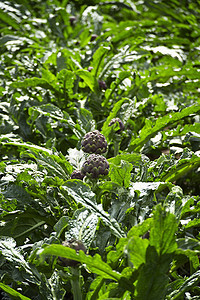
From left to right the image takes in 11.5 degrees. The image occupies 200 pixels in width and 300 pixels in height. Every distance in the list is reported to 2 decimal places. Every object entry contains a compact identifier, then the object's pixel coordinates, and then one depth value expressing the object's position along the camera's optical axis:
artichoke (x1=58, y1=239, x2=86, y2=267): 3.20
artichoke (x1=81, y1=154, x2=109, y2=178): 3.50
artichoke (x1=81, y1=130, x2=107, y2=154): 3.67
